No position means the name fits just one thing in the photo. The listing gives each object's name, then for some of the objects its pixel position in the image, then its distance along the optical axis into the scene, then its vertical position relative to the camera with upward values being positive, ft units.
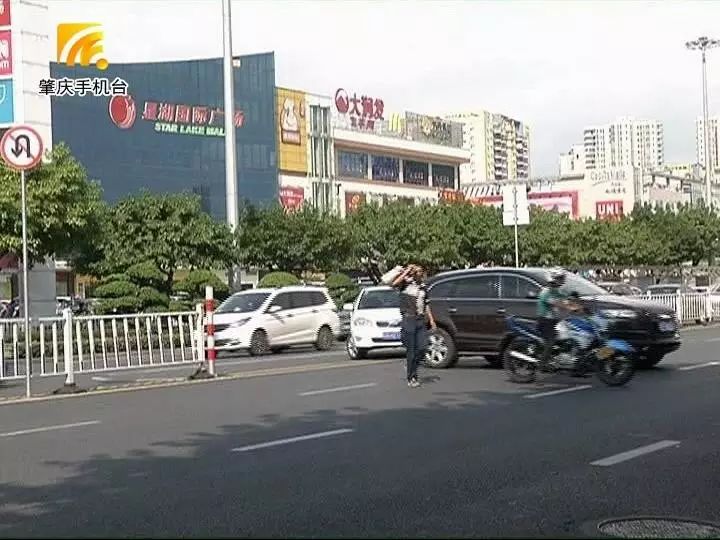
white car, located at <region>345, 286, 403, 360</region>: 69.36 -3.59
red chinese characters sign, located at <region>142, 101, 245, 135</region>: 274.36 +40.17
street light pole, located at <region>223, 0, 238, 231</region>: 111.24 +17.07
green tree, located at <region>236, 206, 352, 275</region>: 143.43 +4.20
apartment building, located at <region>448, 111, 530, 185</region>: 603.67 +68.36
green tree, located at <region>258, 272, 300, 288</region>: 125.85 -0.94
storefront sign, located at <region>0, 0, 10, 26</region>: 103.96 +25.22
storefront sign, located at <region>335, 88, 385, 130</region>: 303.68 +45.56
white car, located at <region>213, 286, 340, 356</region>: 79.77 -3.63
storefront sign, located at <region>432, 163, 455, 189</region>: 343.59 +29.12
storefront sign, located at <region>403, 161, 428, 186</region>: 332.19 +29.36
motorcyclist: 48.60 -2.20
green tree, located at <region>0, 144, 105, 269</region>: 98.84 +6.37
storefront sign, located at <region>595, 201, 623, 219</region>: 371.15 +19.65
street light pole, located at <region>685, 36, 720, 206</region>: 195.52 +29.00
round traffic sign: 48.34 +5.69
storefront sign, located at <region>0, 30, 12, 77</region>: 103.60 +21.13
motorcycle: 47.14 -3.82
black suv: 55.16 -2.35
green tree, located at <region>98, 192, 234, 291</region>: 118.11 +4.16
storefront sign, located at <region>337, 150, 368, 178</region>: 311.27 +30.40
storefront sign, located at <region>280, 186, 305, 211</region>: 294.62 +20.78
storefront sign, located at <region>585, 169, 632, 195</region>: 374.22 +28.49
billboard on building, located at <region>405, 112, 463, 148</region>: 333.01 +43.15
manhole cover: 20.43 -5.11
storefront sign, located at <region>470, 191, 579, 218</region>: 368.48 +22.37
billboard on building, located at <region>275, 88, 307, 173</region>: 296.10 +38.36
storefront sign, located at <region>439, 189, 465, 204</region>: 202.36 +12.83
